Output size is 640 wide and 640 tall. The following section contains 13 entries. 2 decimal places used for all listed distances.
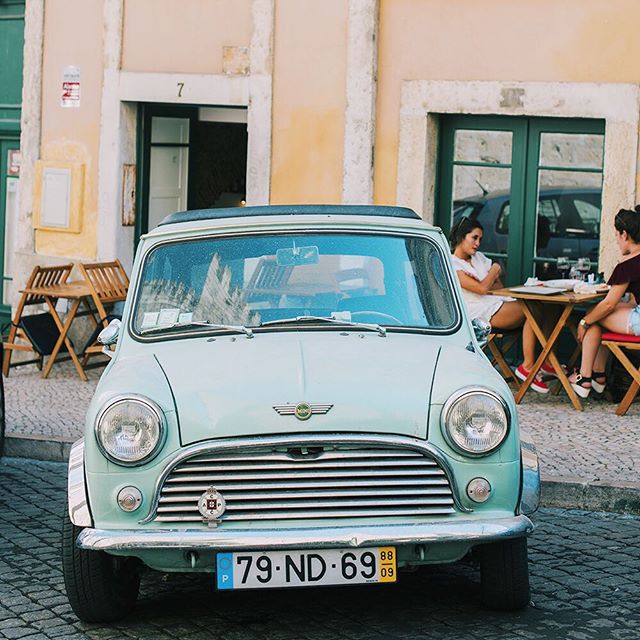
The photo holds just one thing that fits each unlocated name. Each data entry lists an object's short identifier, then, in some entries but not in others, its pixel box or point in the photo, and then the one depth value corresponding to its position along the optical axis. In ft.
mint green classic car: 18.44
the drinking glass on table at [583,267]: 38.63
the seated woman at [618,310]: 35.94
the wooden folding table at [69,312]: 42.96
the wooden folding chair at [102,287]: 42.98
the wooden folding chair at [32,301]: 43.78
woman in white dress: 38.24
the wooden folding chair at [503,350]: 38.81
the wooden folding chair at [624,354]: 35.53
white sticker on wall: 47.06
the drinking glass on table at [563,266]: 39.78
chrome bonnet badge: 18.72
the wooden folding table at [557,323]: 36.41
